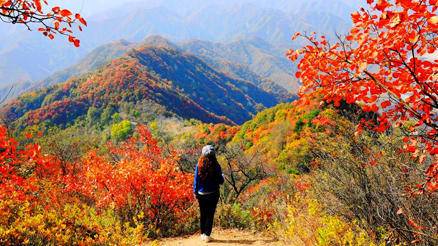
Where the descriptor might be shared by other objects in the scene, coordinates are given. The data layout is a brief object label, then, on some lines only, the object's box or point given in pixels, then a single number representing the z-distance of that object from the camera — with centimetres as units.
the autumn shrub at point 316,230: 470
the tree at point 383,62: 320
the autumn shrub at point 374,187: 492
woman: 708
